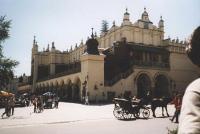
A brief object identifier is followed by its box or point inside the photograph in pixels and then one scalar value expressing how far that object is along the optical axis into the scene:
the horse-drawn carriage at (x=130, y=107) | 20.22
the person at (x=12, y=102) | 24.70
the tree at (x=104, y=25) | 94.12
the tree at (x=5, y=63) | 29.64
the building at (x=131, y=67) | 40.09
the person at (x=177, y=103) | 17.22
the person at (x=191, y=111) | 1.33
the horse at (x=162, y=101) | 21.77
